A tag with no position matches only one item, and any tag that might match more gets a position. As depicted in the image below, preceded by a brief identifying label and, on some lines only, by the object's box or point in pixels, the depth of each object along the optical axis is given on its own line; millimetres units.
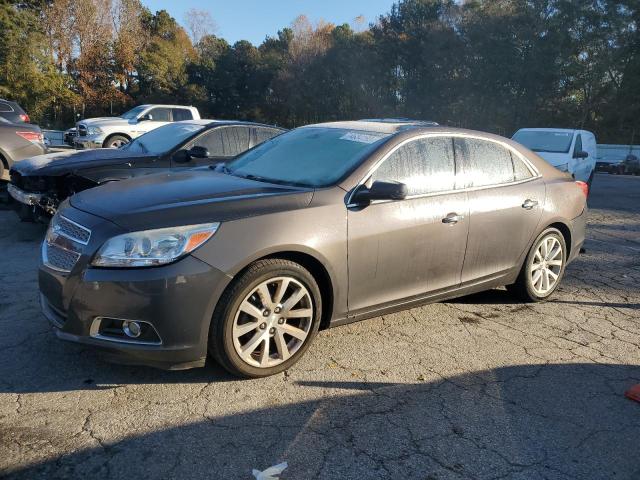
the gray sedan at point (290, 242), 3076
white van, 11570
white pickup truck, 16234
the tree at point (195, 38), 57156
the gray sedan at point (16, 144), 8969
